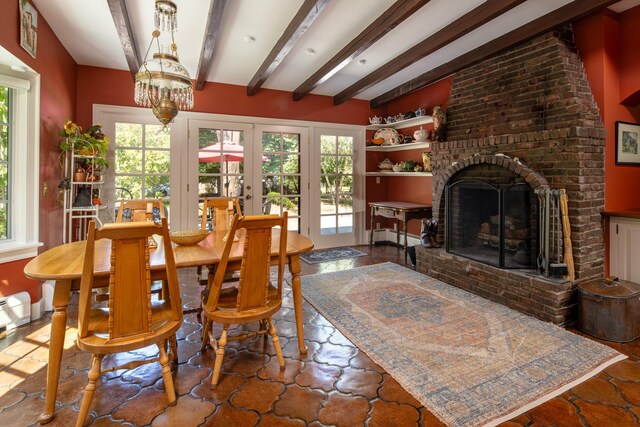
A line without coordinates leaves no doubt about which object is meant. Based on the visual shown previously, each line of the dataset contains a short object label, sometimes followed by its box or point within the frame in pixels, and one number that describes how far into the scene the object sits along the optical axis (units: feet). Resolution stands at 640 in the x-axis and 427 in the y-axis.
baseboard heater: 8.32
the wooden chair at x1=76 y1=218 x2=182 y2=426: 4.91
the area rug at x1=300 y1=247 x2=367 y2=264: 15.85
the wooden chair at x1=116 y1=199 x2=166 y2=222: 9.00
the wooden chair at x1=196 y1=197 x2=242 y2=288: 9.95
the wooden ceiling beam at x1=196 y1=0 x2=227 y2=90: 8.49
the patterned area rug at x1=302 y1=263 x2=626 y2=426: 5.73
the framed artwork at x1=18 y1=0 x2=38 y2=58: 8.27
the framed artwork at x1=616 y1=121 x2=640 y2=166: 9.71
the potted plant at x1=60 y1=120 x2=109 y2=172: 10.68
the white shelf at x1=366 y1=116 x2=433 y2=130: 15.80
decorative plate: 18.08
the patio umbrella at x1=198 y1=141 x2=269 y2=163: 15.51
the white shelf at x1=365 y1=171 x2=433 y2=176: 15.81
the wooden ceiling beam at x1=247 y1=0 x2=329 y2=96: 8.64
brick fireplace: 9.05
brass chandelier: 7.18
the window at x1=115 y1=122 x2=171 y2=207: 14.08
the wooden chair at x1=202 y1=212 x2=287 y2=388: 6.02
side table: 15.17
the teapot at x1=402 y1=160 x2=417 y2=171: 16.90
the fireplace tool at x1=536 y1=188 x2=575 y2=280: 8.93
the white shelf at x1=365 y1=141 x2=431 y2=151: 15.96
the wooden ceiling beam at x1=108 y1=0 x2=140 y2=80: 8.46
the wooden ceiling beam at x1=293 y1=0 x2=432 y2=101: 8.81
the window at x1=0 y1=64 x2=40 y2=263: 9.12
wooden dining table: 5.27
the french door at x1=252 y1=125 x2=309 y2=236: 16.58
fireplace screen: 10.28
